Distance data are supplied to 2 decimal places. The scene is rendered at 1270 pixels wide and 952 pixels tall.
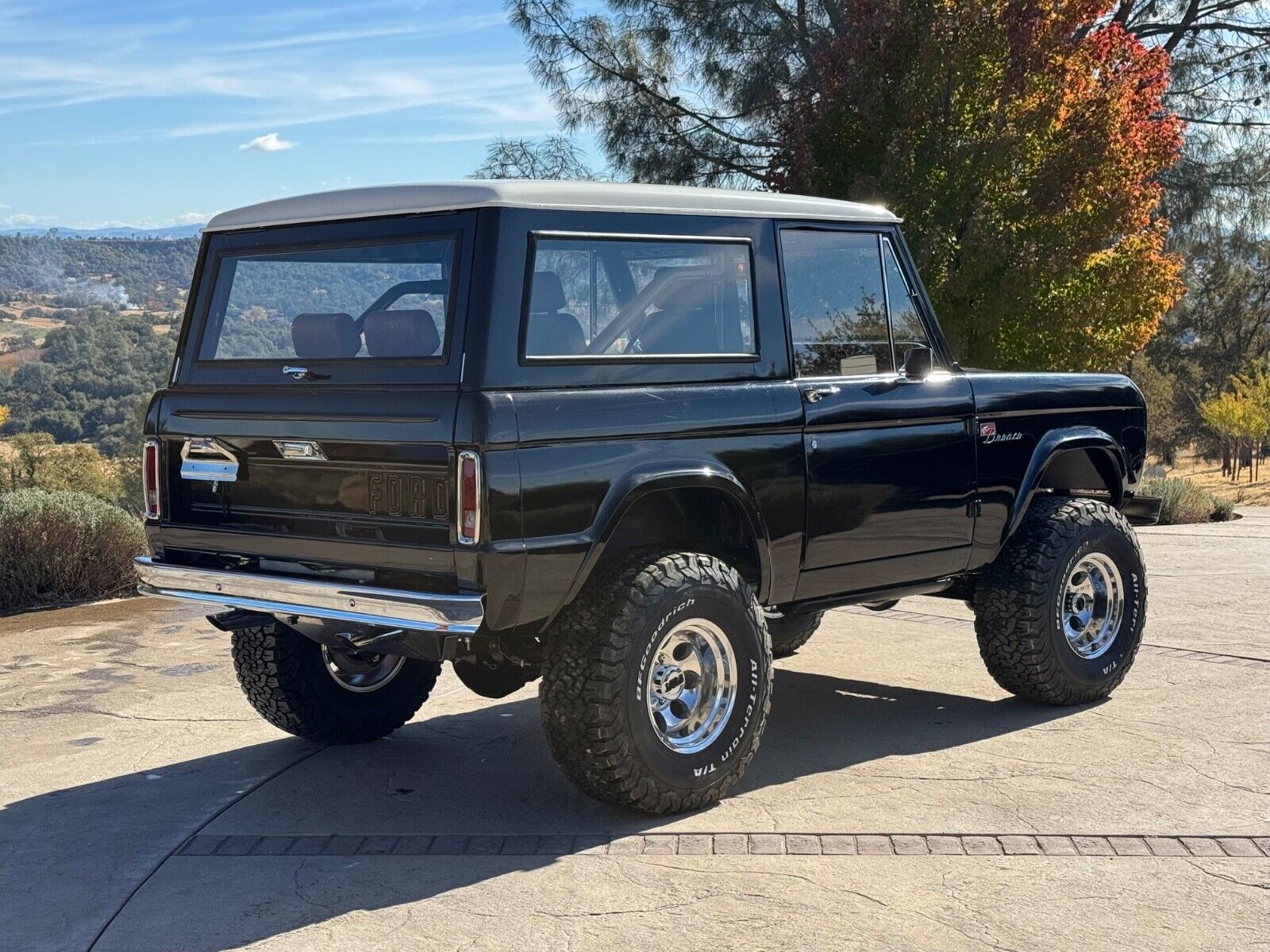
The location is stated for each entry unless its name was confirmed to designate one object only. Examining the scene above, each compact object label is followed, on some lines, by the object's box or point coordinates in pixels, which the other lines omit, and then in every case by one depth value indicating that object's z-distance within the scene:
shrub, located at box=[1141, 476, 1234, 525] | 17.17
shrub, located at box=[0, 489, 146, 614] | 9.82
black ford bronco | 4.67
